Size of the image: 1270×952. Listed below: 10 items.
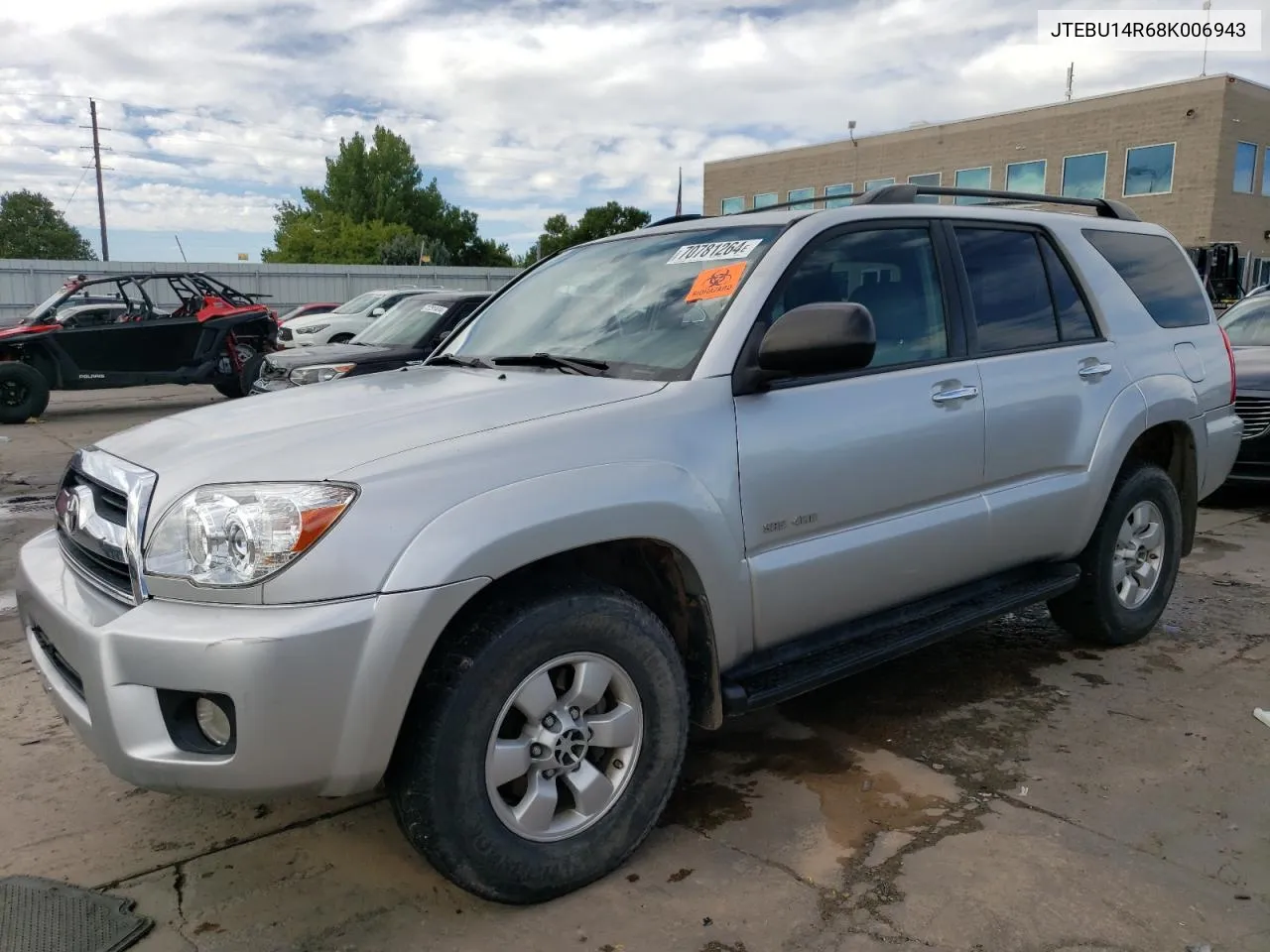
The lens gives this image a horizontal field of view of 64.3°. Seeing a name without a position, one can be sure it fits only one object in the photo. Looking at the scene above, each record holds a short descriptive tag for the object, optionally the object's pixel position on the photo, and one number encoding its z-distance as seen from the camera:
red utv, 12.39
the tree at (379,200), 66.94
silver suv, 2.18
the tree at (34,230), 86.31
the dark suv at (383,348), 8.52
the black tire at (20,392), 12.16
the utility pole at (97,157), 46.38
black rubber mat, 2.40
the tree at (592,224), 68.69
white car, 16.33
